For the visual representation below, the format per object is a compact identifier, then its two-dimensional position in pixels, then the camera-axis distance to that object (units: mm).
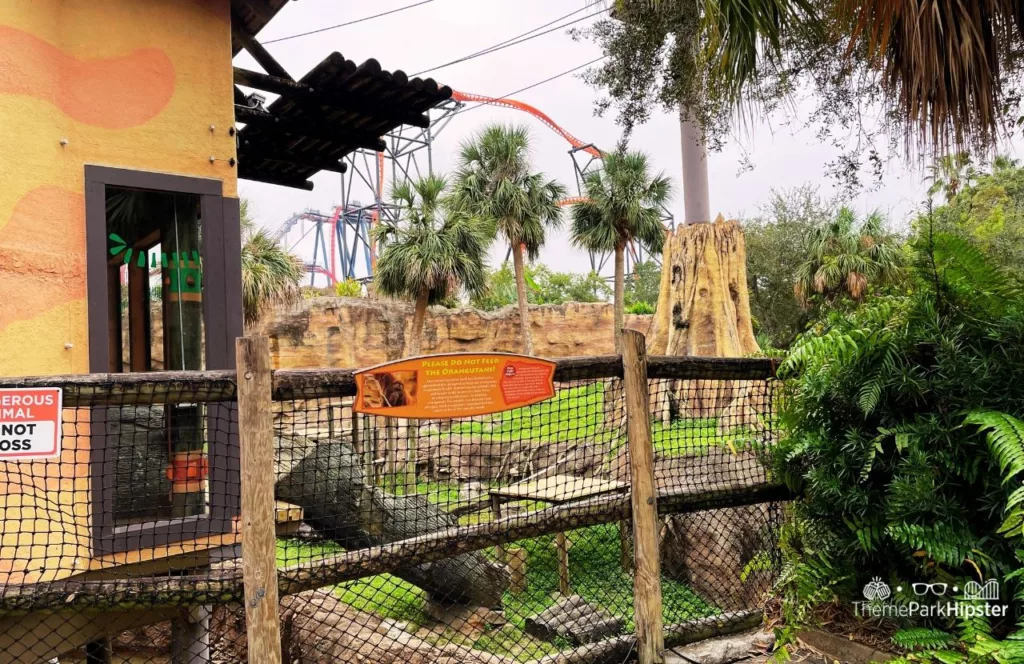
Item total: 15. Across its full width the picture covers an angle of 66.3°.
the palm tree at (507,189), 23359
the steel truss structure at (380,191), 41156
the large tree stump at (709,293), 14732
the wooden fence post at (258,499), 2959
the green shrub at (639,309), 31962
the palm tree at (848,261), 20625
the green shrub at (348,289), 30359
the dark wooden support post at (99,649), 5988
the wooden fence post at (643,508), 3723
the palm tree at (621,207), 22875
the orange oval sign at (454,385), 3209
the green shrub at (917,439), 3271
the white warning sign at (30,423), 2707
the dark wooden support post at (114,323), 5324
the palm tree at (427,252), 19906
